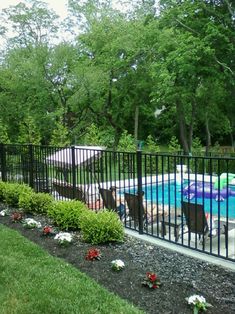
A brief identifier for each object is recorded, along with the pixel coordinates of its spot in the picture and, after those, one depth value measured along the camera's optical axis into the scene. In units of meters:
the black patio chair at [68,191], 7.13
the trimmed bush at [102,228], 5.11
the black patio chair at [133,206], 5.67
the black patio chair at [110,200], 6.26
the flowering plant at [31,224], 6.14
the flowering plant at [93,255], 4.56
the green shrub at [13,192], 7.65
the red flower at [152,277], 3.72
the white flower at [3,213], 7.15
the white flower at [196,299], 3.23
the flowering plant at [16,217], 6.61
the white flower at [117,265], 4.18
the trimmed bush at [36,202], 7.02
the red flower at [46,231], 5.66
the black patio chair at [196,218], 4.75
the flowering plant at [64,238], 5.17
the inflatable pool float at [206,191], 9.54
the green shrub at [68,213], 5.89
